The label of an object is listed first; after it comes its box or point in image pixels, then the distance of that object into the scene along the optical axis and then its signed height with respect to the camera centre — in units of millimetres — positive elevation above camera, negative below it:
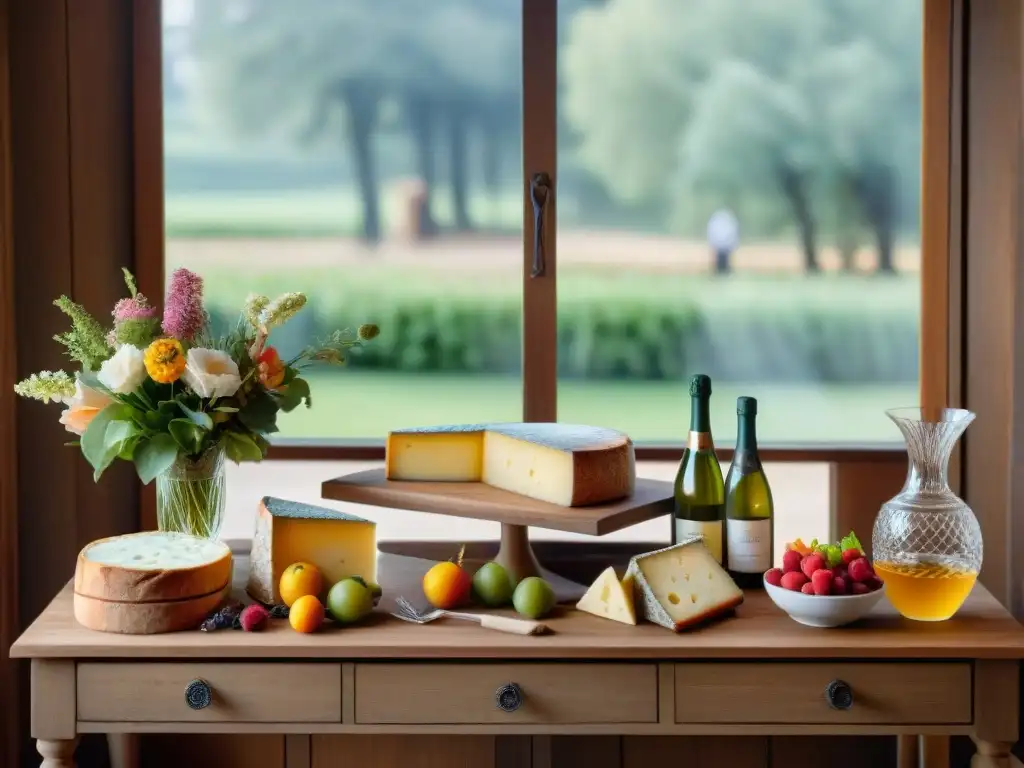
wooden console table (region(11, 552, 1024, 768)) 1862 -523
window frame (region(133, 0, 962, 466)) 2494 +313
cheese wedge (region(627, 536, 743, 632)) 1932 -385
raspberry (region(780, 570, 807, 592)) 1917 -368
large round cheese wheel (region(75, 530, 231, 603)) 1880 -343
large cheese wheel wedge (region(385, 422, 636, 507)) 2021 -187
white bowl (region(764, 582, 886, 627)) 1887 -404
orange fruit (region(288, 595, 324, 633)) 1893 -415
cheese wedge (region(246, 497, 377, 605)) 2002 -326
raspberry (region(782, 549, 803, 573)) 1947 -340
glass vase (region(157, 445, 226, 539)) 2090 -249
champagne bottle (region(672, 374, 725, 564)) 2102 -241
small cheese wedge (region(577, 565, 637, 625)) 1949 -408
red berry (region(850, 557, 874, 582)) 1918 -352
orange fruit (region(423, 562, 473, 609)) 2014 -394
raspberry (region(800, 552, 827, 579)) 1920 -340
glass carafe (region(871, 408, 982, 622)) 1947 -306
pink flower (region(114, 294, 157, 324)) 2033 +77
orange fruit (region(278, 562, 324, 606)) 1954 -375
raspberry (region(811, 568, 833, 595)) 1894 -364
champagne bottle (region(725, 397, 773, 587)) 2086 -278
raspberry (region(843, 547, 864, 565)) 1948 -332
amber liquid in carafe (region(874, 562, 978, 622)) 1938 -385
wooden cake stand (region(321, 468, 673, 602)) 1961 -261
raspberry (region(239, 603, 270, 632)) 1902 -422
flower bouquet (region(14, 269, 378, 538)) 1984 -63
